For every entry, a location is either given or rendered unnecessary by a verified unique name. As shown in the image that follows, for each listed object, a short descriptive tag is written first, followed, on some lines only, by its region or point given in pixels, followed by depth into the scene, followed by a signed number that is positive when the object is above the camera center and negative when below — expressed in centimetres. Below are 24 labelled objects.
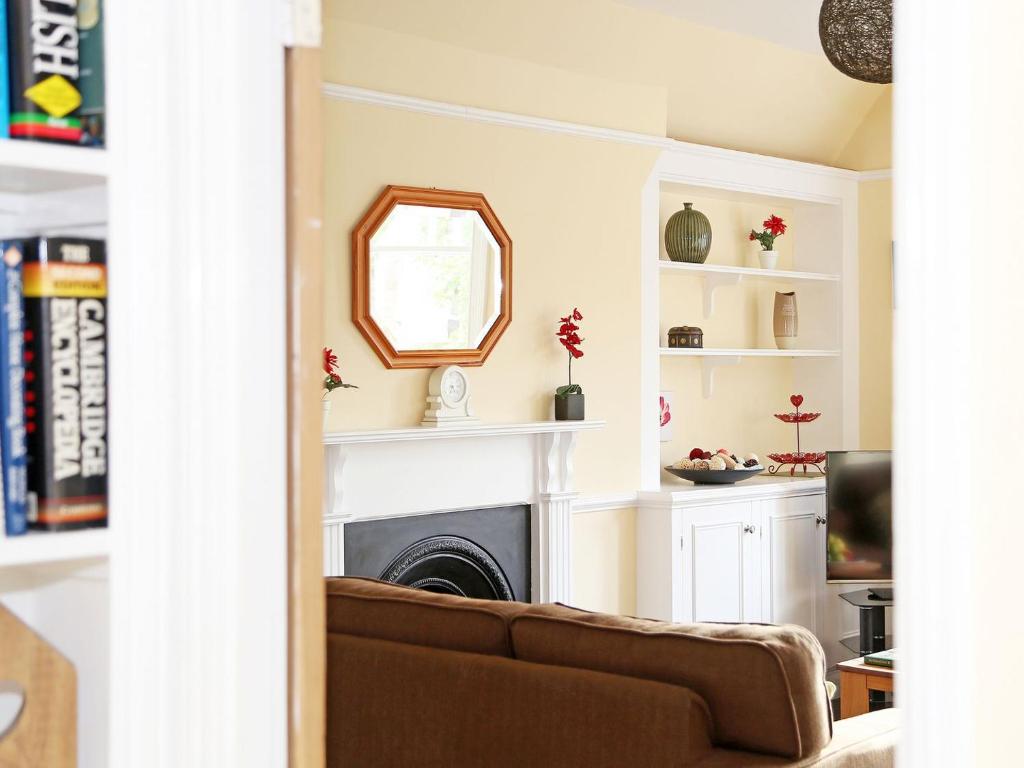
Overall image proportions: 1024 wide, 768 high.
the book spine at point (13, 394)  105 -1
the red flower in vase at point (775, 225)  664 +83
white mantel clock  484 -7
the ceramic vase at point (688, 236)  611 +71
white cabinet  557 -82
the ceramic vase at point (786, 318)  680 +34
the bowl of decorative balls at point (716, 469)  587 -43
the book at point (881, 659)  421 -97
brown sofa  221 -59
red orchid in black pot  523 -5
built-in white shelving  592 +50
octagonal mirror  469 +41
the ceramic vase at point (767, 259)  665 +65
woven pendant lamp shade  377 +107
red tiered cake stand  645 -41
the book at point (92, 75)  111 +28
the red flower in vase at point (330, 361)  444 +7
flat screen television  580 -62
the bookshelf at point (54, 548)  105 -14
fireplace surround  455 -42
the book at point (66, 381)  107 +0
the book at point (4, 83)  107 +26
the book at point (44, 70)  107 +27
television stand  566 -112
